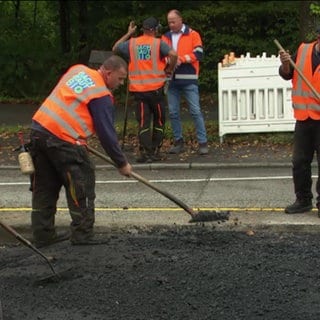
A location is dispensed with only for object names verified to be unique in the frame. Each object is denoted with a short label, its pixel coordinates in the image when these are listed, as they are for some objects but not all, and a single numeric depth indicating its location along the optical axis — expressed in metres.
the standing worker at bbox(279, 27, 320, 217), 13.12
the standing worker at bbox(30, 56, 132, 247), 11.05
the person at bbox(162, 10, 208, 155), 19.86
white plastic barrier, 21.70
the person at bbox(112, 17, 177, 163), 18.91
